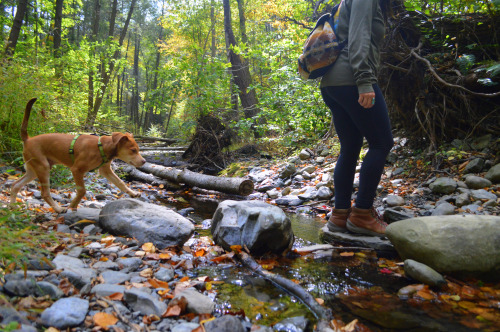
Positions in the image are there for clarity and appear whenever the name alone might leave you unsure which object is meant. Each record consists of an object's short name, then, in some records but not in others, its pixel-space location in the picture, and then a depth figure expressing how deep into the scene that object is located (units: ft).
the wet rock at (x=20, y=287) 5.05
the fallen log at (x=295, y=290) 5.87
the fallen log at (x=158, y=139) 50.34
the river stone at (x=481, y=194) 12.38
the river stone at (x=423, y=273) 7.14
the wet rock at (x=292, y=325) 5.75
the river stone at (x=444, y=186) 13.82
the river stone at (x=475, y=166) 14.21
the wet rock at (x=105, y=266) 7.15
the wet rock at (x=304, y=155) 25.16
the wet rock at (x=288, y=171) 22.44
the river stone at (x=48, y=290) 5.26
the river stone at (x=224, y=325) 5.25
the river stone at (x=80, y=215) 10.30
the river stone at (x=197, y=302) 5.91
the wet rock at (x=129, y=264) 7.51
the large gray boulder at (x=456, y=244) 7.27
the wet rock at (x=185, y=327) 5.17
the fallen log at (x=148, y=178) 24.25
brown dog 11.25
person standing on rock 8.73
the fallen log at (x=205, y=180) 19.66
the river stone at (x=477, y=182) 13.21
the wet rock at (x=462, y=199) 12.51
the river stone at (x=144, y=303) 5.63
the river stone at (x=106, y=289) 5.89
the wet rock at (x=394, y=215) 11.38
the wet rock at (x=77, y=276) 6.03
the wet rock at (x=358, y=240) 9.81
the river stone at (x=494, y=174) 13.19
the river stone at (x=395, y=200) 14.07
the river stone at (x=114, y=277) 6.57
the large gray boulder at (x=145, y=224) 9.74
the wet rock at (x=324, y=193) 16.94
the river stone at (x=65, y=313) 4.62
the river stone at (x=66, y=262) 6.45
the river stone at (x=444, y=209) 11.92
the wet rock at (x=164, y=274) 7.31
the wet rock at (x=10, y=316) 4.23
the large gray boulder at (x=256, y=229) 9.53
